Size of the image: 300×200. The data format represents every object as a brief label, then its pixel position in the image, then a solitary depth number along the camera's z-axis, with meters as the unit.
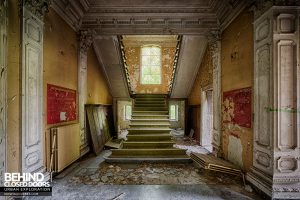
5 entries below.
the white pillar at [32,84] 2.99
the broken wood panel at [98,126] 5.77
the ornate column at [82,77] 5.34
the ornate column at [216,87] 5.15
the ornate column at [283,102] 2.94
